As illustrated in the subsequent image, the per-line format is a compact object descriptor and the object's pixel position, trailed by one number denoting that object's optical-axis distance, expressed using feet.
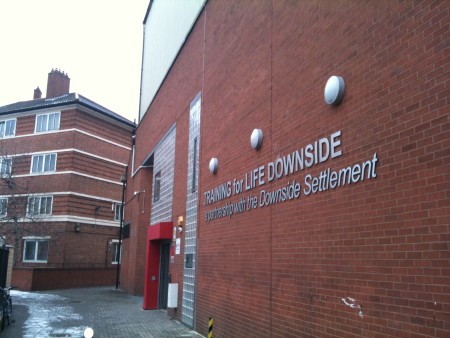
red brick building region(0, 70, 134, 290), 100.01
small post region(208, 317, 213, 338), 30.70
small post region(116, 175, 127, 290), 91.26
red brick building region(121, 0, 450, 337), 15.47
